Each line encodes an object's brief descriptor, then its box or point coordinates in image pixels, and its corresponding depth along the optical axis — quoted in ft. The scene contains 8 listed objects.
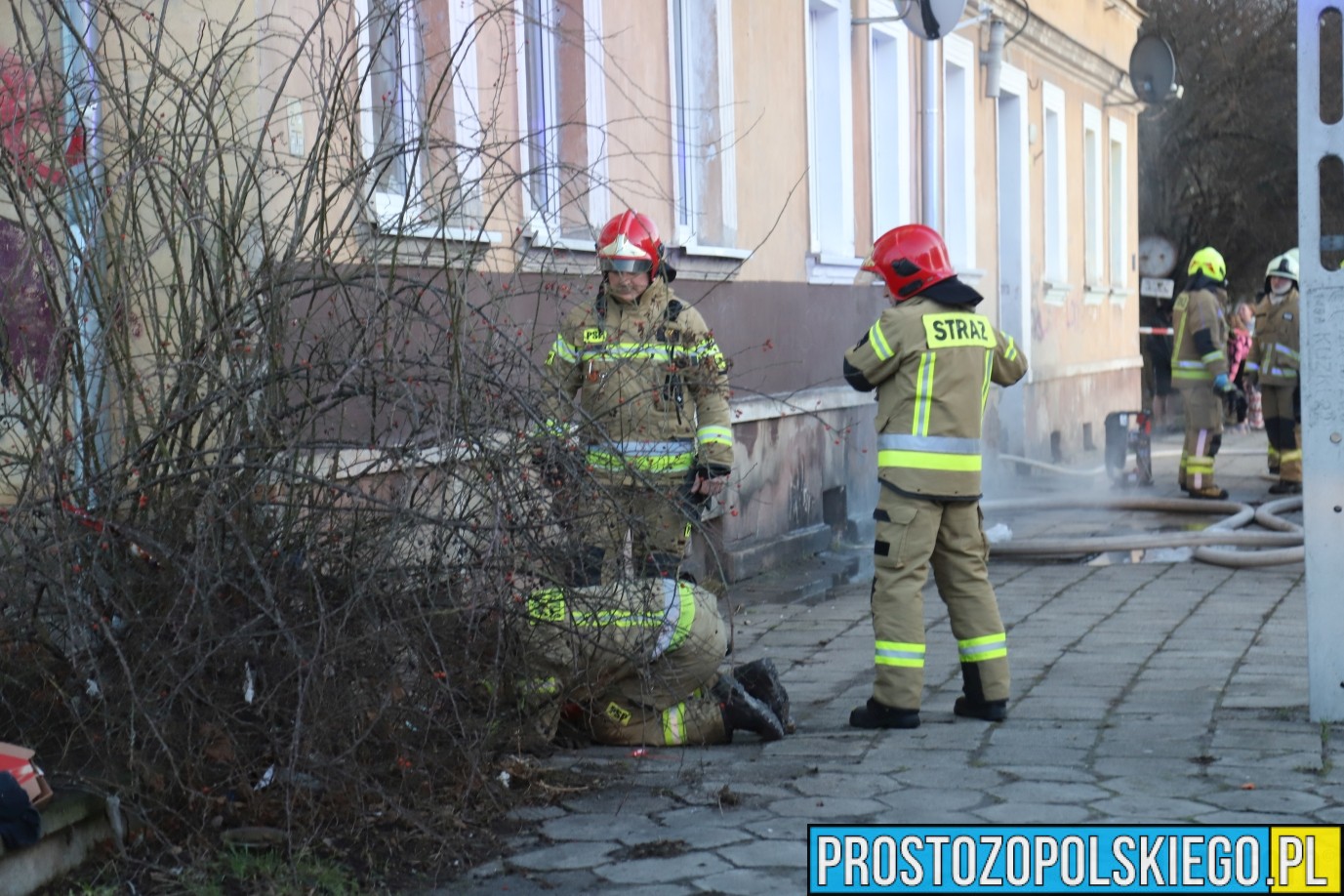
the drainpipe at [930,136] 46.91
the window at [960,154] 51.62
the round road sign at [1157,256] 96.58
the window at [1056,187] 63.67
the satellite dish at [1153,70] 60.80
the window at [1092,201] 69.92
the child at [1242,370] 77.61
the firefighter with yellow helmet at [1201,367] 46.62
